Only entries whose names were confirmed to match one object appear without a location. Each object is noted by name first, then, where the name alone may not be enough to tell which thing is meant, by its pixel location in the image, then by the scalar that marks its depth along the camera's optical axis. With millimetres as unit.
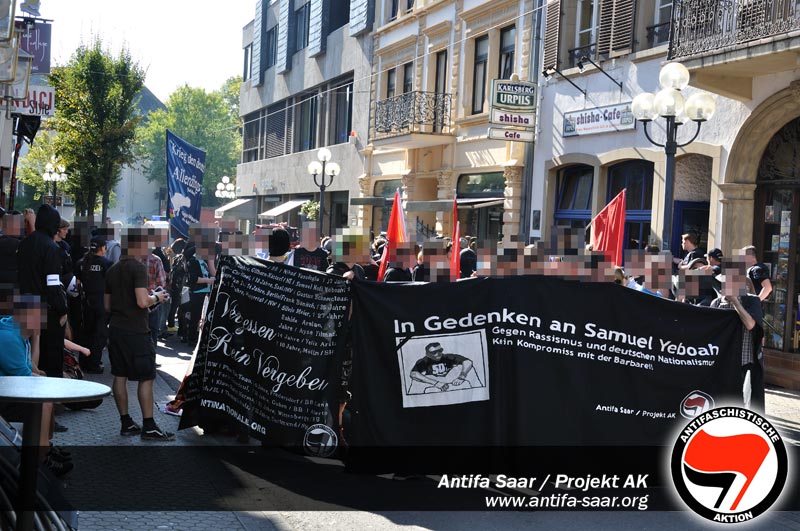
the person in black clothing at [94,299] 11156
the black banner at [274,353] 6750
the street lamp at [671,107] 11703
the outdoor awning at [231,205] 47094
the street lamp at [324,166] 25812
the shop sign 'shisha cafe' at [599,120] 17000
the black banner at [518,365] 6477
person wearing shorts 7719
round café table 3619
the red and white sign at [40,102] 20016
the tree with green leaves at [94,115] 30016
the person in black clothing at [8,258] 8453
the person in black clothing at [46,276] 8266
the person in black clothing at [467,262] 12977
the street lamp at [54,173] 39109
